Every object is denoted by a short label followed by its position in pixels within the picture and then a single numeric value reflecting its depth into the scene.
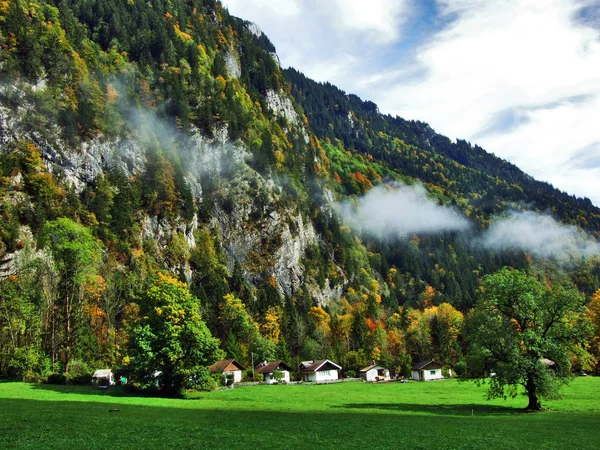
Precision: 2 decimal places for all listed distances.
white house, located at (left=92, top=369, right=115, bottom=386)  71.89
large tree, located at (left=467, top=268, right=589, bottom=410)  41.81
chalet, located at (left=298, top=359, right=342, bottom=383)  99.44
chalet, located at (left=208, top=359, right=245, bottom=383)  87.25
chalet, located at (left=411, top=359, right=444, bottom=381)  101.50
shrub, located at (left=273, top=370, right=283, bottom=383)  92.36
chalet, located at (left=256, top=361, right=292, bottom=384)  92.06
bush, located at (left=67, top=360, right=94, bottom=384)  57.09
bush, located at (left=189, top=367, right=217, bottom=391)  54.22
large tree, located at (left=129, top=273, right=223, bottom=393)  52.50
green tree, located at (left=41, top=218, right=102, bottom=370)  64.25
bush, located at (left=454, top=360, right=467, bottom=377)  108.64
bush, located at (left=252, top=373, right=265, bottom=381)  90.50
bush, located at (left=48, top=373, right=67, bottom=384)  56.84
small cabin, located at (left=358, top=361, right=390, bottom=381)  104.75
